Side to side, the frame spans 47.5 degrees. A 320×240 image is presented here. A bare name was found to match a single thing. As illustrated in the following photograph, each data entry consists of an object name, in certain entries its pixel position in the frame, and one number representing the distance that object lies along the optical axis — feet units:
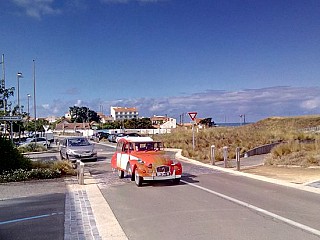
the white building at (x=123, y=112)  576.61
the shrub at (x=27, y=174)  43.77
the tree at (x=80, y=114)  509.35
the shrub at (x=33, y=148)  107.68
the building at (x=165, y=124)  337.91
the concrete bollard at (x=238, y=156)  55.06
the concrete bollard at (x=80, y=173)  41.03
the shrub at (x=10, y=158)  47.62
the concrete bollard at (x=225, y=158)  59.24
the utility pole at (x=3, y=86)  71.61
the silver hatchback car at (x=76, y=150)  70.90
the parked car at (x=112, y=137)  168.65
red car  39.14
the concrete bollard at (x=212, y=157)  63.10
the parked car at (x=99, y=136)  195.63
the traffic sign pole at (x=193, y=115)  75.36
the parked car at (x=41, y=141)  136.67
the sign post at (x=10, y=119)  64.47
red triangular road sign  75.36
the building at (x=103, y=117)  568.24
